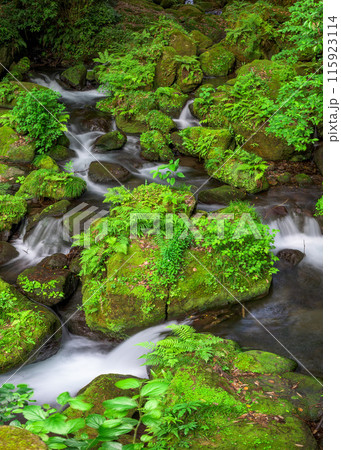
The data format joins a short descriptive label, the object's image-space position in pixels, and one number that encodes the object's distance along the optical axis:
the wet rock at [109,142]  11.91
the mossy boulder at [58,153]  11.41
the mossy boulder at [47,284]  7.22
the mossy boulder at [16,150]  11.03
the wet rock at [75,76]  15.13
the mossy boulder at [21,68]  14.79
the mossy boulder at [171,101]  13.32
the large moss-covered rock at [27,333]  6.00
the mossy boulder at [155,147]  11.66
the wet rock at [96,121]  12.88
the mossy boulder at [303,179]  10.23
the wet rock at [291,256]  7.84
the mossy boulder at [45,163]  10.64
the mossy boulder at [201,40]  16.41
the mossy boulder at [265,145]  11.23
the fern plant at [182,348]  5.24
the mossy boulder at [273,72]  12.16
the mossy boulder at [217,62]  14.97
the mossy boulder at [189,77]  14.16
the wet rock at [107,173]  10.62
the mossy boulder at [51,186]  9.66
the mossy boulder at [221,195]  9.43
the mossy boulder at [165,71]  14.41
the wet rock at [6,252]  8.29
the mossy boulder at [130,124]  12.97
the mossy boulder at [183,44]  15.13
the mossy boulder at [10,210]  8.86
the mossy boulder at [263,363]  5.19
